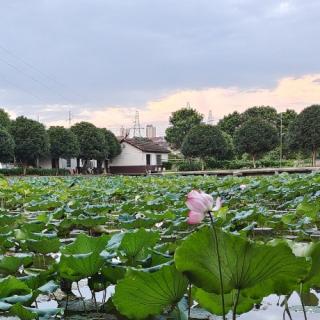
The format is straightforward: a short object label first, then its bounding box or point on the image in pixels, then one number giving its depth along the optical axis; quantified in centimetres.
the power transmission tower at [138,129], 6581
